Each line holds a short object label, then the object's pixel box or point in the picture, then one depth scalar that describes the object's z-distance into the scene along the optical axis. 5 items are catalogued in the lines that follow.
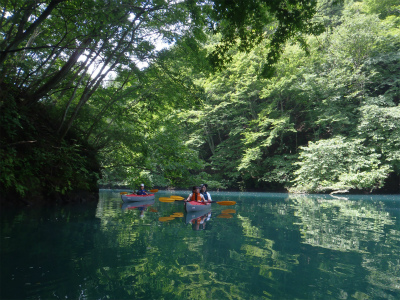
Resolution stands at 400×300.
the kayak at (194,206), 8.31
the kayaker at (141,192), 12.21
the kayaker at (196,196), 9.09
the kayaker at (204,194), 9.60
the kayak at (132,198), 11.74
